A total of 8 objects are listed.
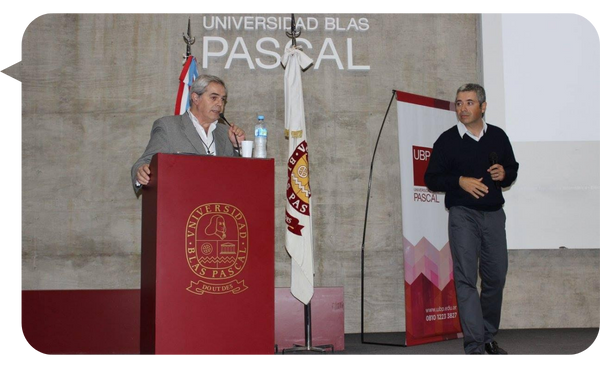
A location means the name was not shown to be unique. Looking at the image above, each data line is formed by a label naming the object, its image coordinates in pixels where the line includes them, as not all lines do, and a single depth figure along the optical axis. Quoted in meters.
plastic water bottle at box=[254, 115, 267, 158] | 3.53
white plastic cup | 3.15
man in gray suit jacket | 3.27
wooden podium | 2.60
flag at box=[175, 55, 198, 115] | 5.09
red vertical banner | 4.77
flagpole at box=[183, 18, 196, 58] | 5.06
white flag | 4.66
